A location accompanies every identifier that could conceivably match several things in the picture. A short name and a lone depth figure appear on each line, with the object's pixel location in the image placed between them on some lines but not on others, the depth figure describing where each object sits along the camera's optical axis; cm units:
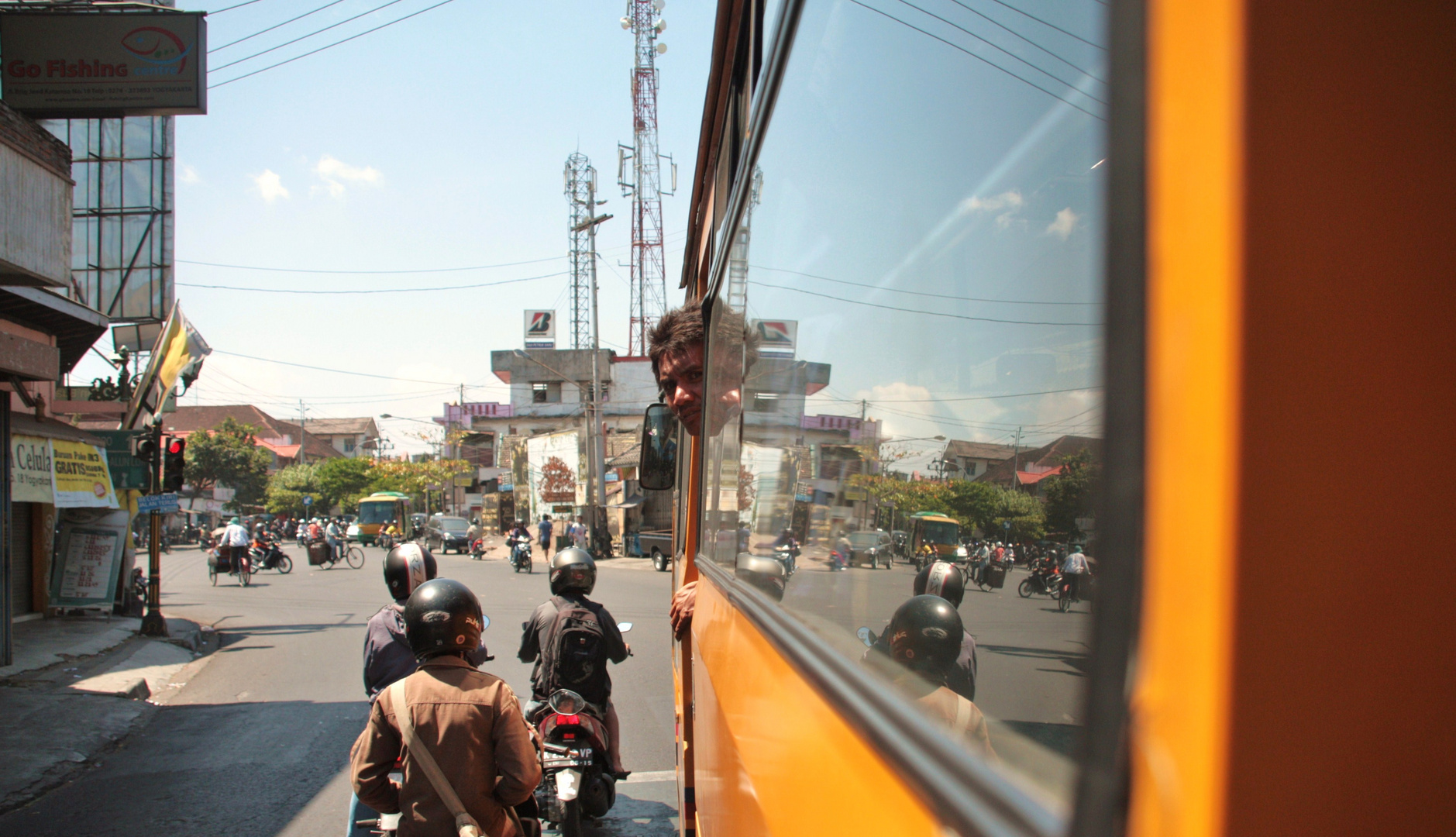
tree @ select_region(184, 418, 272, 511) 5531
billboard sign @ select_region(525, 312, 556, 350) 5366
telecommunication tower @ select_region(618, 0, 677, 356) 3872
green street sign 1141
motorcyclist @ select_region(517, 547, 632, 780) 472
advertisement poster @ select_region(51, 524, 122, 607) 1251
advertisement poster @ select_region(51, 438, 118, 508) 1171
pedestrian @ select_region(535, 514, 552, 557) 2672
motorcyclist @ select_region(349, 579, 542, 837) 276
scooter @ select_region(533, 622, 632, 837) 399
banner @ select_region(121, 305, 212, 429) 1135
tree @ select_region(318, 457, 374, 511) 6019
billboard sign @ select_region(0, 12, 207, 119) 766
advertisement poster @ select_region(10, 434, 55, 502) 1066
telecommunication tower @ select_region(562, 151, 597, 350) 3841
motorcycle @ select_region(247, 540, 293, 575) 2308
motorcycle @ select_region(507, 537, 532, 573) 2312
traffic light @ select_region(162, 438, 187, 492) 1120
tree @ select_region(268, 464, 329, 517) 5941
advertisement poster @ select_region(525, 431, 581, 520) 3859
